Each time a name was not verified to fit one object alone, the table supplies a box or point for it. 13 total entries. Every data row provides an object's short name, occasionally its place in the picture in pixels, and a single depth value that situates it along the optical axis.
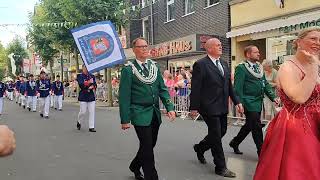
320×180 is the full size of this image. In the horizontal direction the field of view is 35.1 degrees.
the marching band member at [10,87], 35.58
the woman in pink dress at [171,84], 16.66
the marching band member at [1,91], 19.88
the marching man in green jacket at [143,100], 5.77
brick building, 20.73
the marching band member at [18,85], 28.82
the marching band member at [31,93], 21.69
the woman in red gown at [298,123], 3.71
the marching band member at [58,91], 21.50
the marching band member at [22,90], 25.01
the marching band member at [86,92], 12.23
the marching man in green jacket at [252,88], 7.38
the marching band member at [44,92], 17.54
